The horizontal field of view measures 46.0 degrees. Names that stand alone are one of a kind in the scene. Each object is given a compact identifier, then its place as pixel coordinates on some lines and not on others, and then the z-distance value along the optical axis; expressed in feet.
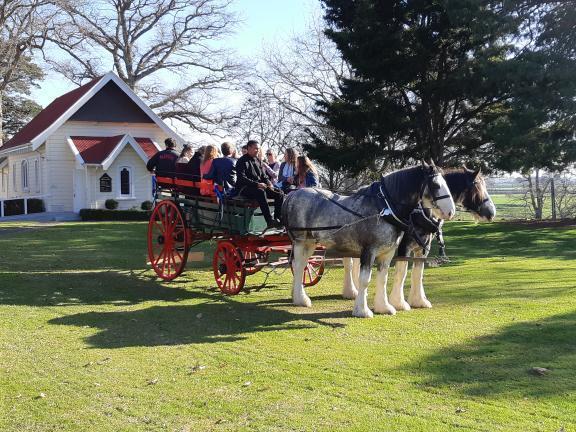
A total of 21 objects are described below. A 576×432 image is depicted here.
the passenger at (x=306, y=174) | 39.52
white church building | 110.83
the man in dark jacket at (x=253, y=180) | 37.45
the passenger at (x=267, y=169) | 39.51
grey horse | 32.22
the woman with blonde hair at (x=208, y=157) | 40.88
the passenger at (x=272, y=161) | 46.24
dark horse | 33.42
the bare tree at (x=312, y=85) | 135.85
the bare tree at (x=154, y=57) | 150.41
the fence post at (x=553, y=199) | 105.70
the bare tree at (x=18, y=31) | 131.85
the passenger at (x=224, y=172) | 39.45
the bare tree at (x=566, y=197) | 119.44
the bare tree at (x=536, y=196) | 129.08
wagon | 38.60
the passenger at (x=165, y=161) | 45.96
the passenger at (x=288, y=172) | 40.68
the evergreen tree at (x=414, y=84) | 87.76
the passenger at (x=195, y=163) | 44.01
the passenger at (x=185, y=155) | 46.20
